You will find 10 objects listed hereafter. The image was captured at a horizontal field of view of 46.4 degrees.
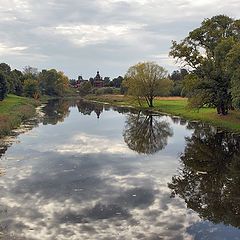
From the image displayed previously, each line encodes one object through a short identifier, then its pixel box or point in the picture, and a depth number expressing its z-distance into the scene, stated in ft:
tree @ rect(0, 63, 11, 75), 271.46
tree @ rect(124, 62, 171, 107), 198.61
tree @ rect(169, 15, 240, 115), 116.09
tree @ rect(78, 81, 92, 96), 413.50
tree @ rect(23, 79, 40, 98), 282.17
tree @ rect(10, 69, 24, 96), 258.51
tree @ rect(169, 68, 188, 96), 282.76
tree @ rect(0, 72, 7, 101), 173.30
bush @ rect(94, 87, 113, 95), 371.50
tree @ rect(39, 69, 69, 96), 375.05
